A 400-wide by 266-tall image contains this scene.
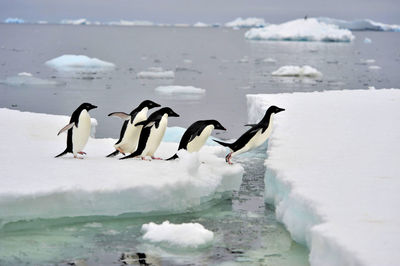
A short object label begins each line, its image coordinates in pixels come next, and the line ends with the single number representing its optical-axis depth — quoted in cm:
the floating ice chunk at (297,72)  5272
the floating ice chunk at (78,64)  5622
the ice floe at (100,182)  1097
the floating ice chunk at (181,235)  1026
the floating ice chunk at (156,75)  5050
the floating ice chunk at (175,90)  3762
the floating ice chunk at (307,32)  12256
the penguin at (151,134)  1350
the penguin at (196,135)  1355
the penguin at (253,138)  1403
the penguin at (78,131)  1370
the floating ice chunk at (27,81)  4222
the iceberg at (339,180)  845
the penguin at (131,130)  1384
